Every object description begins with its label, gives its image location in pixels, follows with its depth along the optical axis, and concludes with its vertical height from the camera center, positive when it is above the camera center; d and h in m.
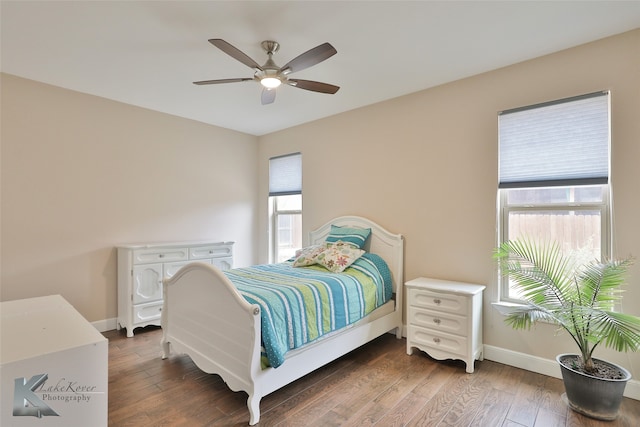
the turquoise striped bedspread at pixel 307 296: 2.01 -0.63
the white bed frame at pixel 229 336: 1.92 -0.92
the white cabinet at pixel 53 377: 1.14 -0.63
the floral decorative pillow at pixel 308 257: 3.21 -0.44
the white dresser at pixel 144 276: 3.25 -0.66
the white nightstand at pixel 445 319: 2.54 -0.91
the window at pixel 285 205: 4.48 +0.15
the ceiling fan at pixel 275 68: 1.88 +1.01
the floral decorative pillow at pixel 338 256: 3.00 -0.42
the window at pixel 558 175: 2.29 +0.31
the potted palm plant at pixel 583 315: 1.89 -0.66
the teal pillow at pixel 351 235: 3.43 -0.24
